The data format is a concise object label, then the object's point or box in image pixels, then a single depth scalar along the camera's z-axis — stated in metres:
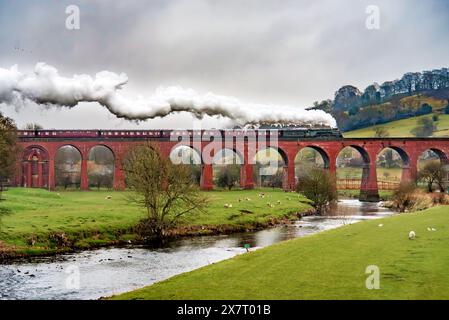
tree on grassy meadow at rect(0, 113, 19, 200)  39.84
